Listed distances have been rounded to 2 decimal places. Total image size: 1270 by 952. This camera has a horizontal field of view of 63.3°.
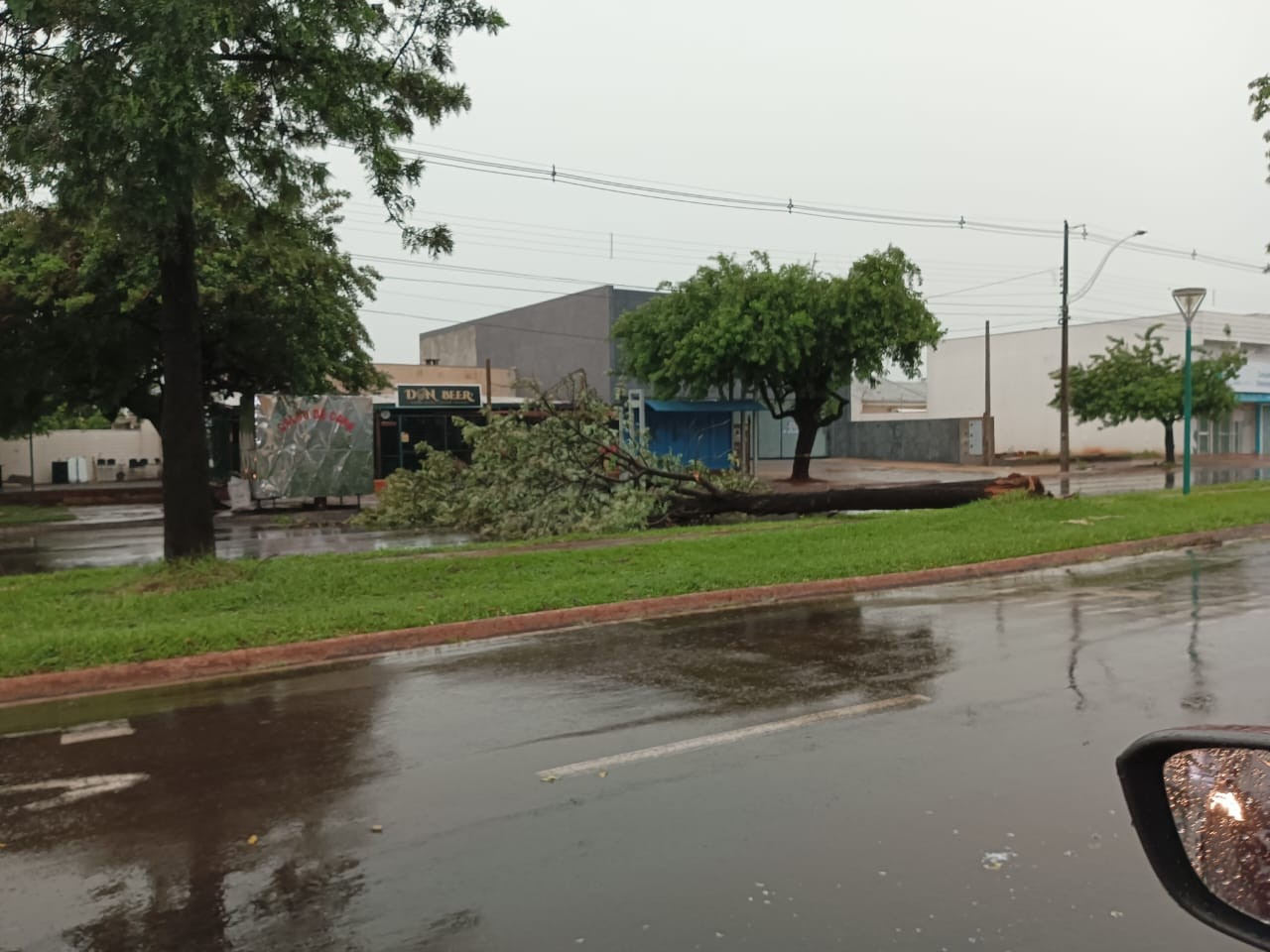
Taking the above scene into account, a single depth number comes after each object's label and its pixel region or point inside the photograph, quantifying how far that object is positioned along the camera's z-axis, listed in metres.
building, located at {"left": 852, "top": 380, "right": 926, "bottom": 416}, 68.19
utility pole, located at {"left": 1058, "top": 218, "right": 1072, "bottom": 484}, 37.38
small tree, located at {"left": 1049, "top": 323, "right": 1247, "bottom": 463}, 39.44
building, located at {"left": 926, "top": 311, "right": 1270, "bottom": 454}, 51.34
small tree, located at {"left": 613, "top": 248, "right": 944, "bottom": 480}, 30.95
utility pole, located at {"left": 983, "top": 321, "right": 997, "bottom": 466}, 48.16
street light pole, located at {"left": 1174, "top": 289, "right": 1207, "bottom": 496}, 20.44
